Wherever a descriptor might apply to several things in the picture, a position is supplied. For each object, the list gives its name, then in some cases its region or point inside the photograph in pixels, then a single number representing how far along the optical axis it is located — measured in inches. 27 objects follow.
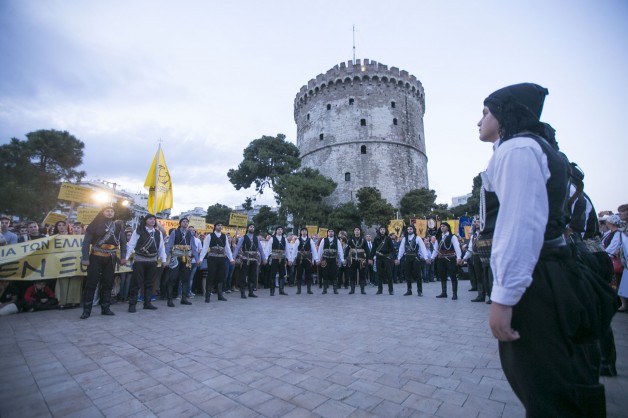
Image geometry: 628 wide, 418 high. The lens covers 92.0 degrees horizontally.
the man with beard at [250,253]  375.2
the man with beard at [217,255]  338.6
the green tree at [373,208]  1234.0
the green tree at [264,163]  1510.8
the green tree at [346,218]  1243.8
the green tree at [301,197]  1198.6
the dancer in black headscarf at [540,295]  52.1
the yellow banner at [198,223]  602.0
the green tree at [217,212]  1875.9
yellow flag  361.4
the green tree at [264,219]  1352.1
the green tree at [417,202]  1405.6
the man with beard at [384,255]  396.2
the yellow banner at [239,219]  550.3
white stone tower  1542.8
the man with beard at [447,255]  352.5
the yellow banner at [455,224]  696.5
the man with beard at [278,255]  401.4
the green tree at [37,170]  977.5
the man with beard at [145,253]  284.5
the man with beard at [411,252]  383.6
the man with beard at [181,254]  324.5
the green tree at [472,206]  1454.6
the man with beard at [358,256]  409.4
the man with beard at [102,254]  250.5
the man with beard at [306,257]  417.0
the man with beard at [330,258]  418.0
